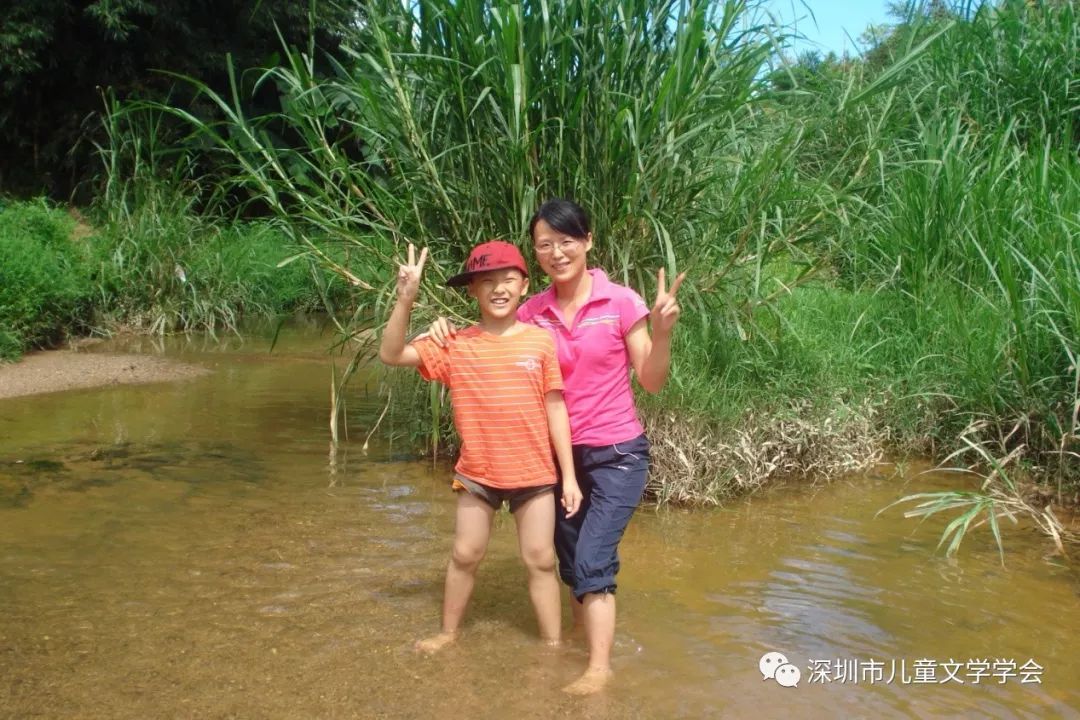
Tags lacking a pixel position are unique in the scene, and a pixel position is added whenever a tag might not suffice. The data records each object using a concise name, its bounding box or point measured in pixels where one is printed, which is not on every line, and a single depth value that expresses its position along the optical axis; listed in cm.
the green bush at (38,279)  775
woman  304
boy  310
